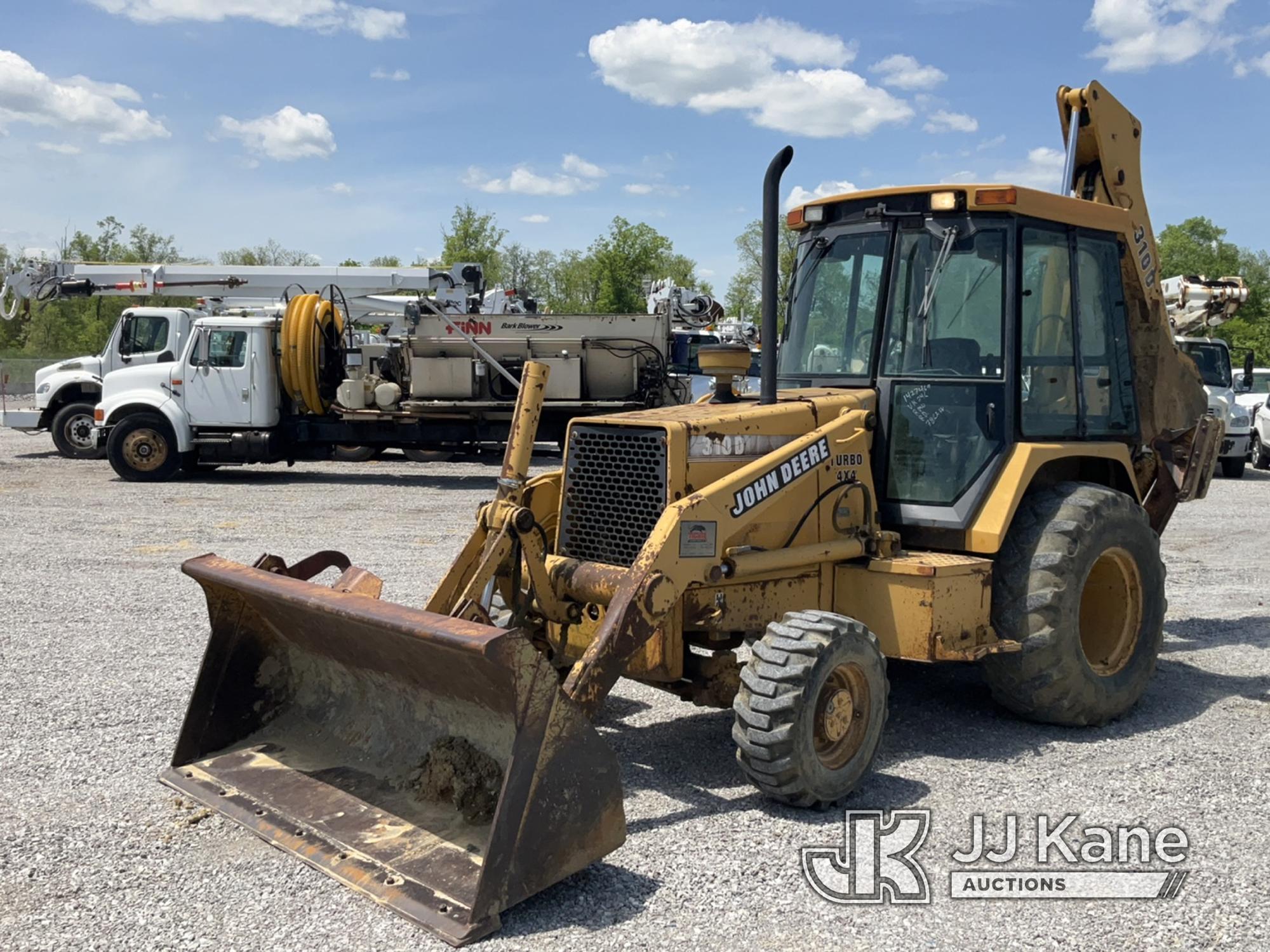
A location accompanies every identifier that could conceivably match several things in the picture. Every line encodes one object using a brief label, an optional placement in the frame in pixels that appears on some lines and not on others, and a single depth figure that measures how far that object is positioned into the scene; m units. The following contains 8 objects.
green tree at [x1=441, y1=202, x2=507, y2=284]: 44.69
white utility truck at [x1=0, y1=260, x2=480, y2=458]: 18.08
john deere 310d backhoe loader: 4.11
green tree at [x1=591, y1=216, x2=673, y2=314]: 43.31
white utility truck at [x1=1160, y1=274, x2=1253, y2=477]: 15.30
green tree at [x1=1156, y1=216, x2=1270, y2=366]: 43.16
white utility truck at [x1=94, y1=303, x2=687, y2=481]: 16.05
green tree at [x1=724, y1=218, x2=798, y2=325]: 46.72
